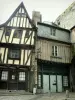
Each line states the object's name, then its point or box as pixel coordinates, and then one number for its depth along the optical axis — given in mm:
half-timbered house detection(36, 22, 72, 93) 9326
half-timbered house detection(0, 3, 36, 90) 8667
